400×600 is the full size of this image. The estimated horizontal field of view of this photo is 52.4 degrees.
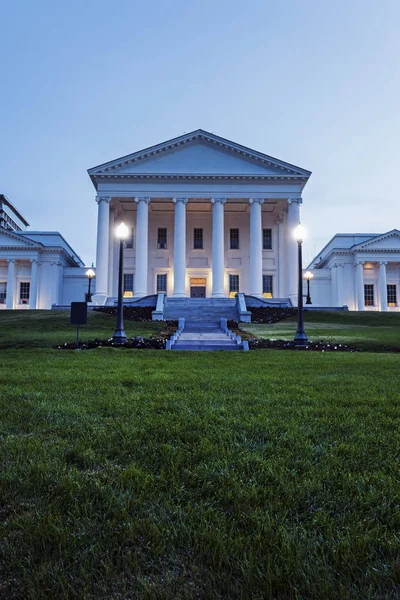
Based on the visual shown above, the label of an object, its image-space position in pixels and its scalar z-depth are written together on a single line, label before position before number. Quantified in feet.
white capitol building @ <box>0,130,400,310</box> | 134.31
